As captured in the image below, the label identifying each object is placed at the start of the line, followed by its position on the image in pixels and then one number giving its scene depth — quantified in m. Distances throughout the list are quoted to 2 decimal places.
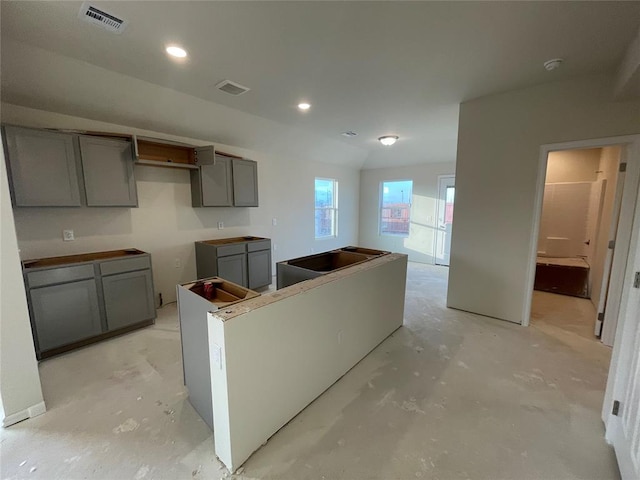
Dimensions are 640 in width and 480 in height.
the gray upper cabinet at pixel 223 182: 3.79
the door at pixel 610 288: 2.71
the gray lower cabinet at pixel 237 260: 3.83
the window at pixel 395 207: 6.82
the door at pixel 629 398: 1.32
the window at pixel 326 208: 6.47
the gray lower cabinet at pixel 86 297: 2.38
